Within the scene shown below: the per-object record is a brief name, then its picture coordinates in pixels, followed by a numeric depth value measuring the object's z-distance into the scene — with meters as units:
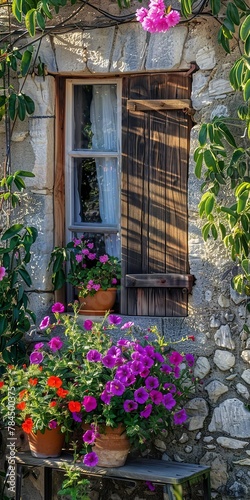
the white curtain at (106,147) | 5.43
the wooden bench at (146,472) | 4.50
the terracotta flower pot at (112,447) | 4.60
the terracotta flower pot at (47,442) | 4.80
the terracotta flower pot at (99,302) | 5.28
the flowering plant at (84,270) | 5.25
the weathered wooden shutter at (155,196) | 5.10
